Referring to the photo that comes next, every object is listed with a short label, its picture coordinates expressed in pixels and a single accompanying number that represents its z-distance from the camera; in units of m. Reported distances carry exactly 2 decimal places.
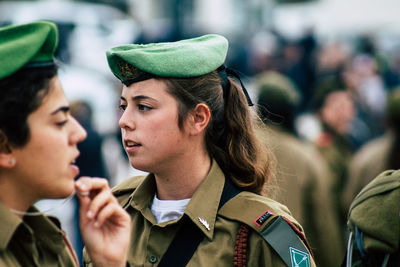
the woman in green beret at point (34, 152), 4.40
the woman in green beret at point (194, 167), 5.64
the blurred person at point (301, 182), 9.90
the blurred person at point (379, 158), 9.66
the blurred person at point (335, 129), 12.96
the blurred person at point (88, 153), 13.90
